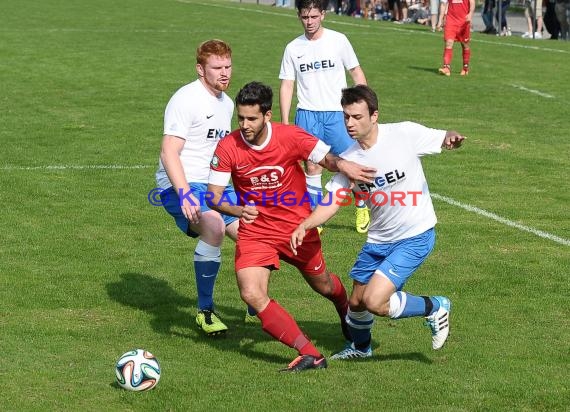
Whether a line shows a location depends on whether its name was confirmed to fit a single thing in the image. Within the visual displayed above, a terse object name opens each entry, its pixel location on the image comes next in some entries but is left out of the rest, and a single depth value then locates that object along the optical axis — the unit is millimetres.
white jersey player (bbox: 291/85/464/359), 16937
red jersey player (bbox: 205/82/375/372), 17062
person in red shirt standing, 53375
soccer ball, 15859
